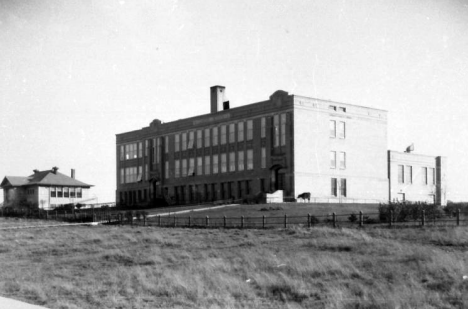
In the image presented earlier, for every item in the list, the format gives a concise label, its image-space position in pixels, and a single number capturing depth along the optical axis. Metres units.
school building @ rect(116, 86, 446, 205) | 61.59
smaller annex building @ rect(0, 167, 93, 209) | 99.19
